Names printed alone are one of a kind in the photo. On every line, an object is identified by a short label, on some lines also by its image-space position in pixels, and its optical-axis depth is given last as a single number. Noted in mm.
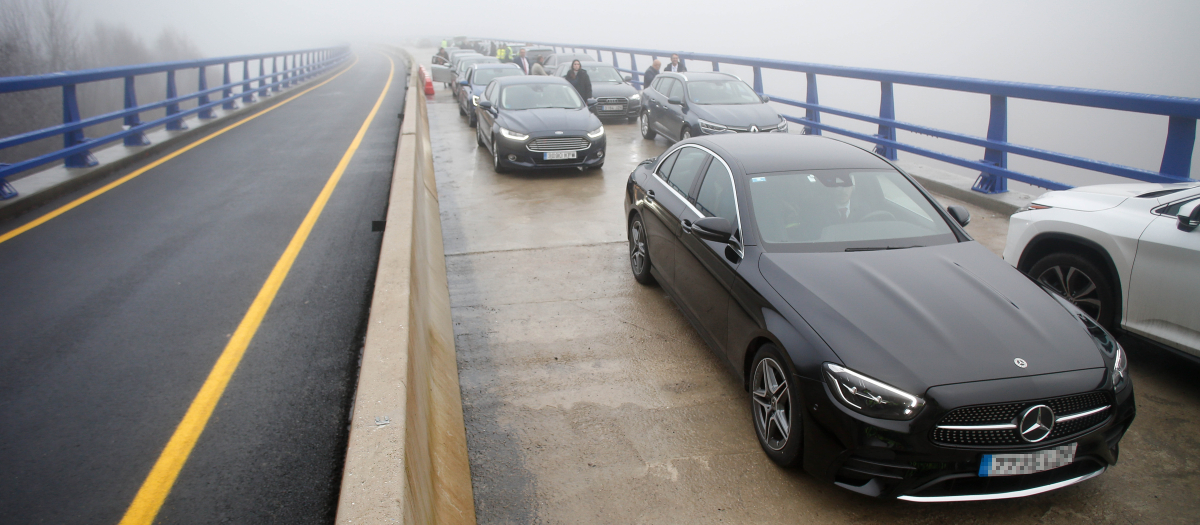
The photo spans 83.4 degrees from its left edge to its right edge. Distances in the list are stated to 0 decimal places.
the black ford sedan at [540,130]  10883
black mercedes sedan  2895
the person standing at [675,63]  18516
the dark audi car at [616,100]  17500
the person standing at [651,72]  18969
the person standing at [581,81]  16172
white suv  3850
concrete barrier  2316
